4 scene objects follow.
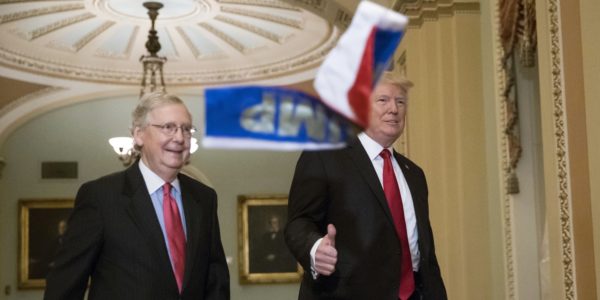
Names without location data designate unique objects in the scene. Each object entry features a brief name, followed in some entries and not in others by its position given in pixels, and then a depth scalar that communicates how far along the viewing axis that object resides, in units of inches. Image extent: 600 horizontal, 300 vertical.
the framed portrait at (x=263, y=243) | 602.6
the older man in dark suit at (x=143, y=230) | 124.6
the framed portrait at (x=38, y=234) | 588.1
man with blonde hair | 122.9
